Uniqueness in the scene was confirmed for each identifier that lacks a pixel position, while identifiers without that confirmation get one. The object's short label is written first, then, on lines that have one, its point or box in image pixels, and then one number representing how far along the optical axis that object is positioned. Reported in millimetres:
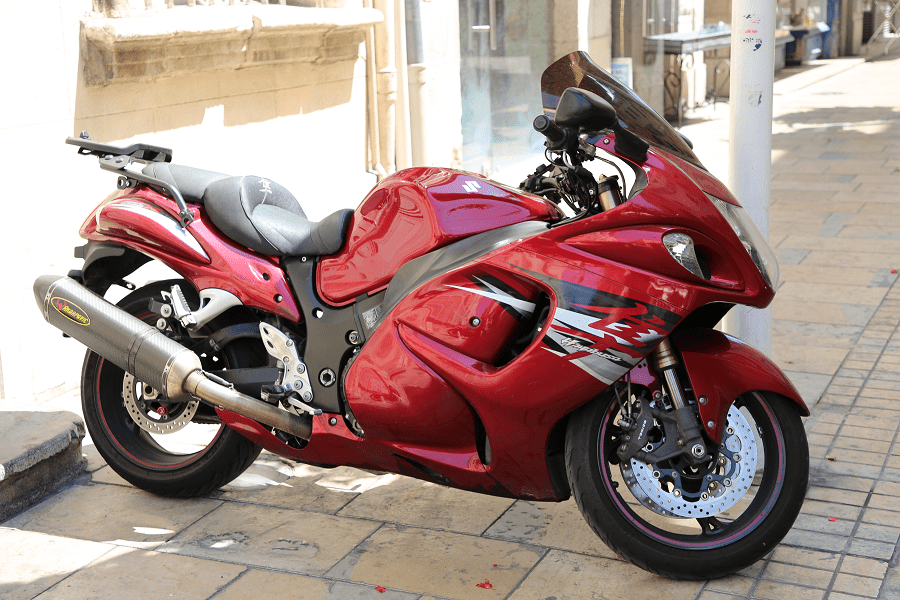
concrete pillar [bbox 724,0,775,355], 3645
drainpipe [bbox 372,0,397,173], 7773
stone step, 3566
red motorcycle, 2742
